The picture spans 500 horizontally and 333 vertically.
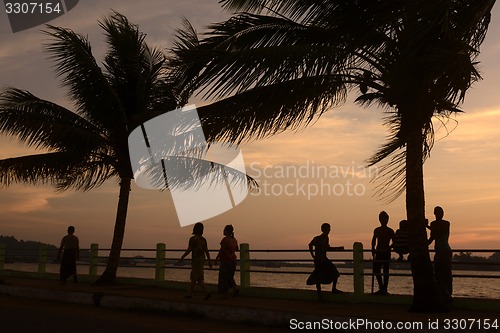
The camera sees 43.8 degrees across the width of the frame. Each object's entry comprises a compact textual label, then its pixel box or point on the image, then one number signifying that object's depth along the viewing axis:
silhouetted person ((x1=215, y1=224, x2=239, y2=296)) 14.94
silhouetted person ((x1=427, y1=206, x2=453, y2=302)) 12.01
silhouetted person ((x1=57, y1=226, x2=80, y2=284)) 19.75
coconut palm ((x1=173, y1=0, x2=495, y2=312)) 9.68
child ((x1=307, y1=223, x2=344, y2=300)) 13.51
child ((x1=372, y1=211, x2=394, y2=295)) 13.73
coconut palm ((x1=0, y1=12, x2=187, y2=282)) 18.55
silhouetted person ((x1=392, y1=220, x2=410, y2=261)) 13.26
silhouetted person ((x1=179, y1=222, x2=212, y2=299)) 14.61
